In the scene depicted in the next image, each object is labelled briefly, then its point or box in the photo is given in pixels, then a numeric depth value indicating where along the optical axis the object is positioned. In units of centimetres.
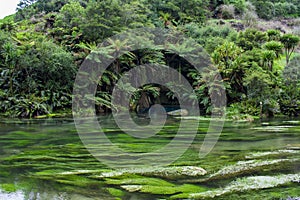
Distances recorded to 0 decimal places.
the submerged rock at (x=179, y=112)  2057
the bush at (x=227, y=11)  3866
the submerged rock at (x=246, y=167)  628
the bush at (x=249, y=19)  3509
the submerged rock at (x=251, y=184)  517
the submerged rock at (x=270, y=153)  799
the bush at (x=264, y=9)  4112
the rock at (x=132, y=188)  536
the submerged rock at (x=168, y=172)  622
